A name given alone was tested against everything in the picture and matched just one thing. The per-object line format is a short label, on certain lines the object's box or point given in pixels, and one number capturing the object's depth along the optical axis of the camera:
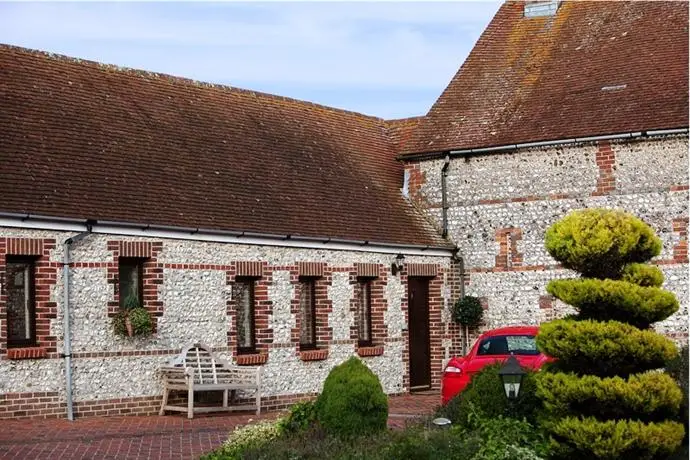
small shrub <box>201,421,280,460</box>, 13.94
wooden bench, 21.45
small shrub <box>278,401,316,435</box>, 15.01
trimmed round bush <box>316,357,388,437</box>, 14.42
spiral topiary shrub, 13.27
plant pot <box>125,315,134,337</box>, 21.23
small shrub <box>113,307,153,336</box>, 21.25
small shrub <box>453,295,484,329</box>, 28.64
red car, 21.31
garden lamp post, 14.20
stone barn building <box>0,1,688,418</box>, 20.81
